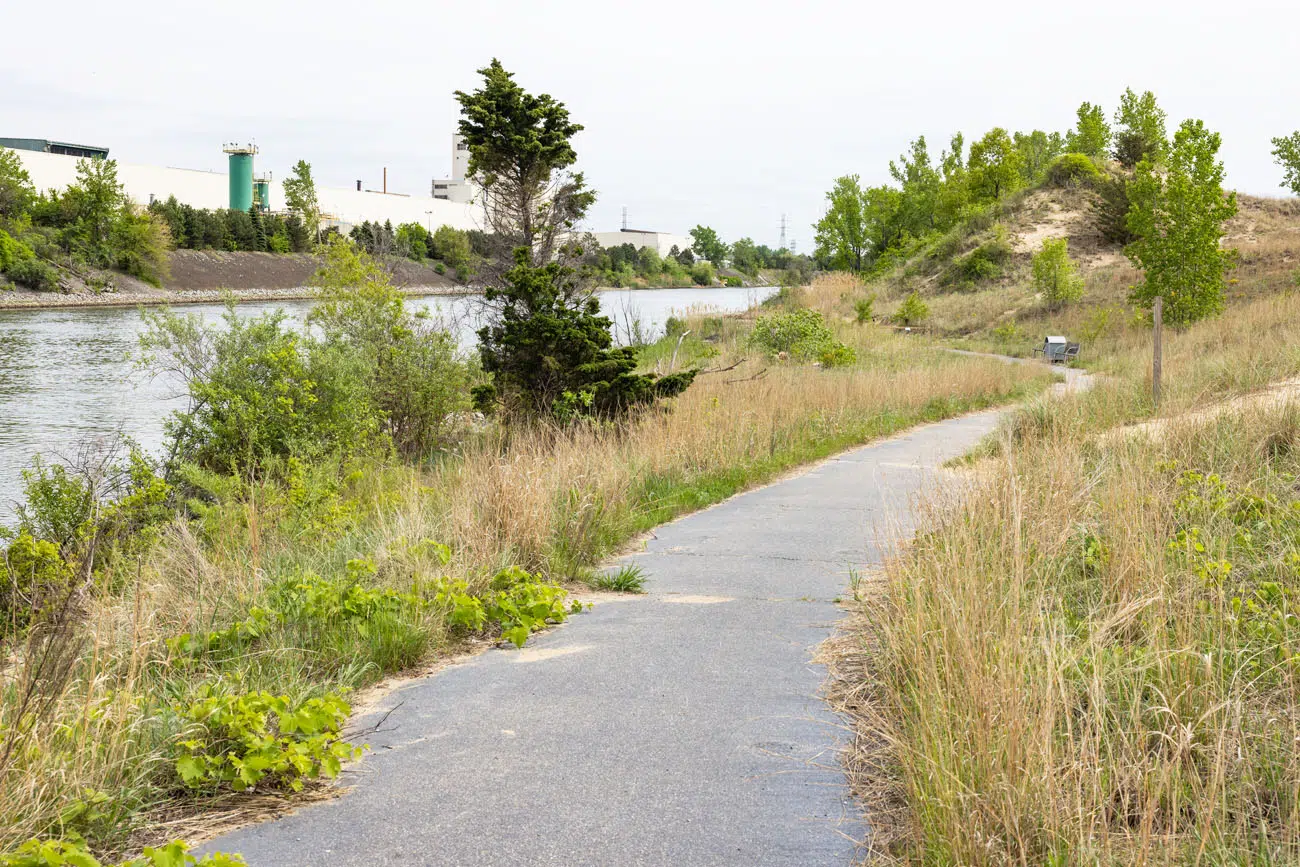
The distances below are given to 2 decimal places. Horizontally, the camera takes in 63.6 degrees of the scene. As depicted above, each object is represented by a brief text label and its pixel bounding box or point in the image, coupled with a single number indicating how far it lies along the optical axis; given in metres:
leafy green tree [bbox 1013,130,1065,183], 82.38
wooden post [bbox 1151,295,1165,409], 13.09
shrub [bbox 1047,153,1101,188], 53.91
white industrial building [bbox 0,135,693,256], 76.88
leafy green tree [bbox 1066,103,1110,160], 64.62
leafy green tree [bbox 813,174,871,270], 71.56
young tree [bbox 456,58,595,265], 17.22
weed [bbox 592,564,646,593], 6.98
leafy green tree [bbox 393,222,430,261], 89.75
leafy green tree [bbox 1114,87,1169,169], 52.66
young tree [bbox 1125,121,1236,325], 24.91
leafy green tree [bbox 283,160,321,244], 80.81
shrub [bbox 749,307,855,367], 25.23
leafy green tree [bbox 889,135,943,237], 69.00
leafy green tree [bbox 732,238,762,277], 147.62
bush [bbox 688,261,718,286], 121.69
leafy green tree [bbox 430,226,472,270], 87.32
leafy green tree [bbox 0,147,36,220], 61.53
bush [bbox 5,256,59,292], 56.31
